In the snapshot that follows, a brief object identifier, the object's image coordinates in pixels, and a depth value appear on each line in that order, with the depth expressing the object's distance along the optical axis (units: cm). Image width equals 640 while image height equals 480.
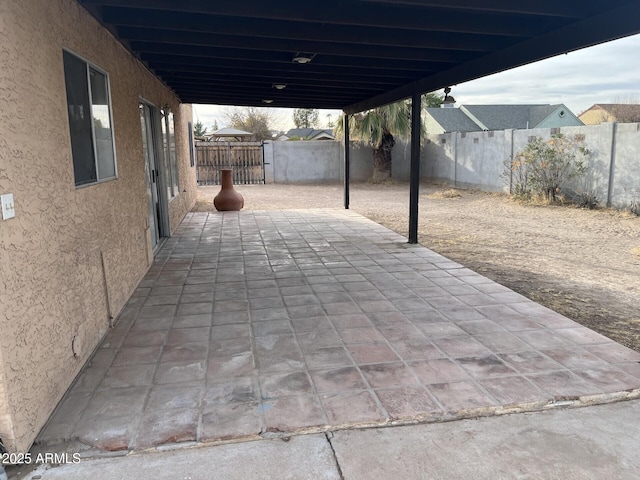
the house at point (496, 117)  2780
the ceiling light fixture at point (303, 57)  533
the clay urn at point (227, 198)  1076
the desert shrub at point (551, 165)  1090
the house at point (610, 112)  3247
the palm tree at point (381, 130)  1658
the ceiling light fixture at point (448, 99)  647
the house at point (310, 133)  3196
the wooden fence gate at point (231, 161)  1852
